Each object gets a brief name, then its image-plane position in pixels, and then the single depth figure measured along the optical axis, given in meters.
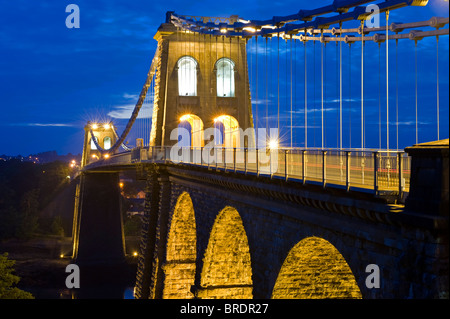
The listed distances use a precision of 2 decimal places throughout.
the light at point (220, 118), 33.29
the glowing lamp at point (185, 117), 33.25
